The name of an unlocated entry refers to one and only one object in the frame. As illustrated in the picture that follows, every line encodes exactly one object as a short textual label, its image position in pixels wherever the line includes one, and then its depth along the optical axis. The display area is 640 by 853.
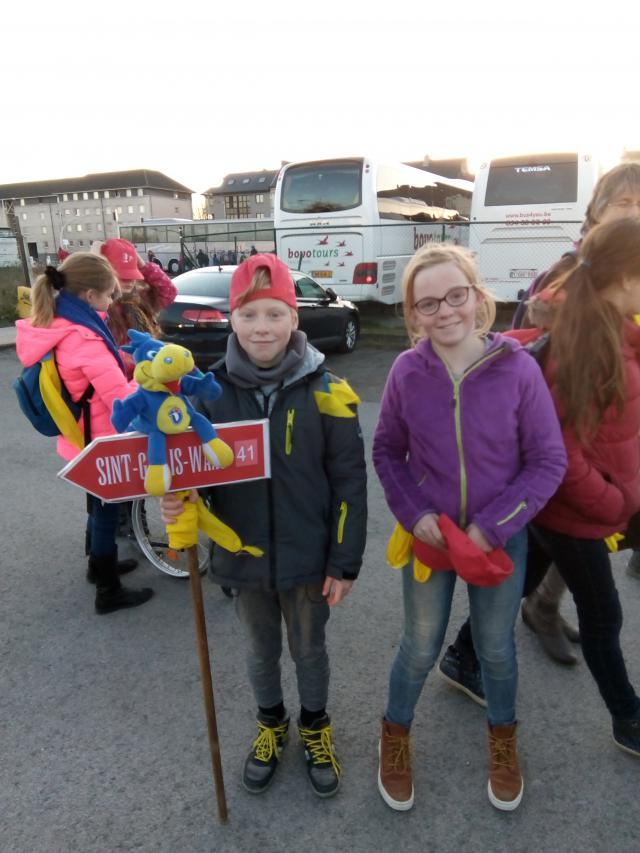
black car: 7.61
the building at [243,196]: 75.06
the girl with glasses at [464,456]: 1.75
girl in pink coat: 2.71
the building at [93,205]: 79.94
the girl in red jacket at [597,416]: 1.81
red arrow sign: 1.55
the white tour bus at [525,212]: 10.87
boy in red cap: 1.86
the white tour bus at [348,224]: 11.55
